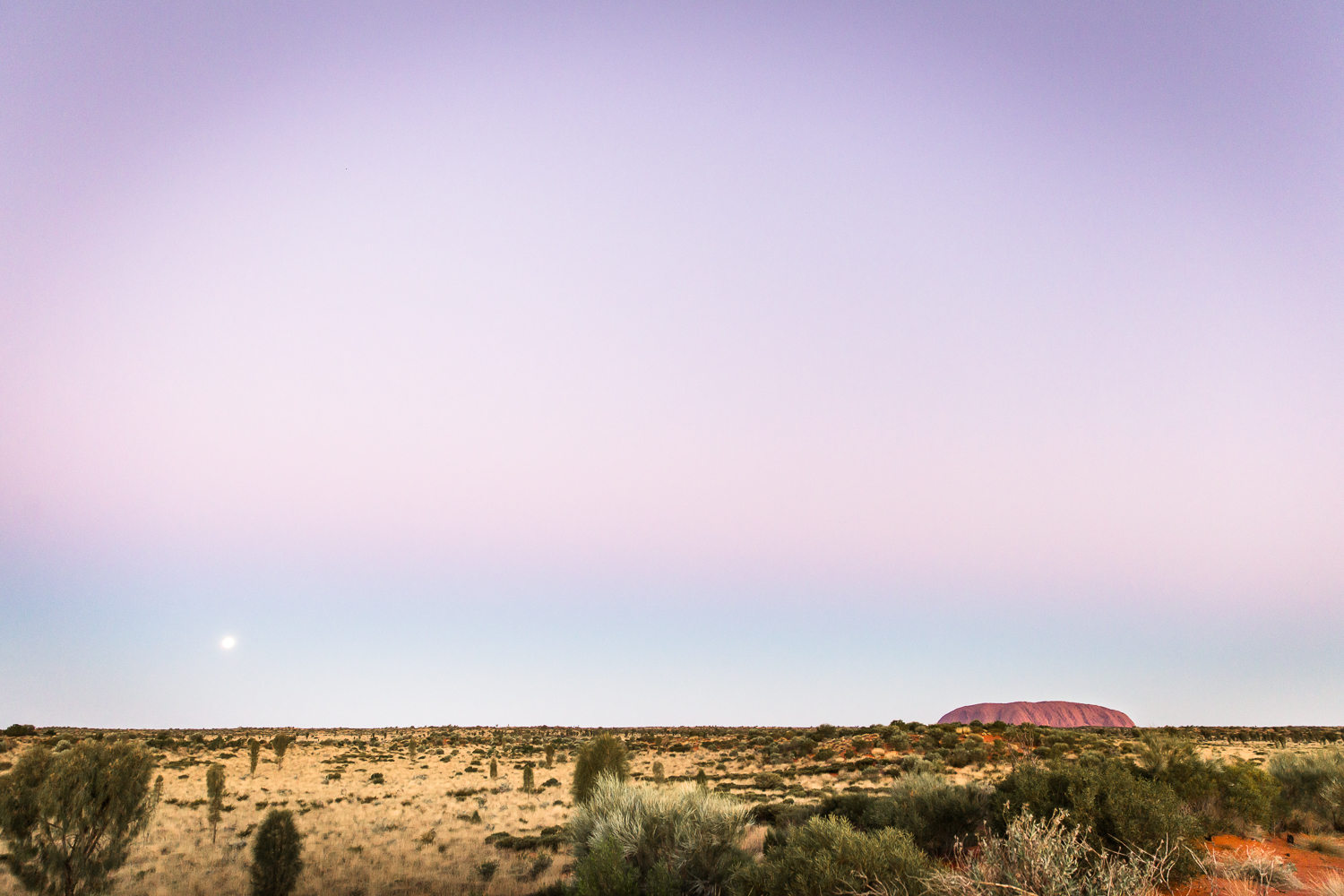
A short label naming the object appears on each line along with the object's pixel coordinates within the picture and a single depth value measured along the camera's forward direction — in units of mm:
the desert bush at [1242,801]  14039
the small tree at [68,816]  12484
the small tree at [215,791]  20812
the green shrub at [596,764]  20078
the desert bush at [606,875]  10078
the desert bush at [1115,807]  10094
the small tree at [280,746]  41194
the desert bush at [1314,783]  15625
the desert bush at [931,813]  13219
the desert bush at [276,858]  14055
